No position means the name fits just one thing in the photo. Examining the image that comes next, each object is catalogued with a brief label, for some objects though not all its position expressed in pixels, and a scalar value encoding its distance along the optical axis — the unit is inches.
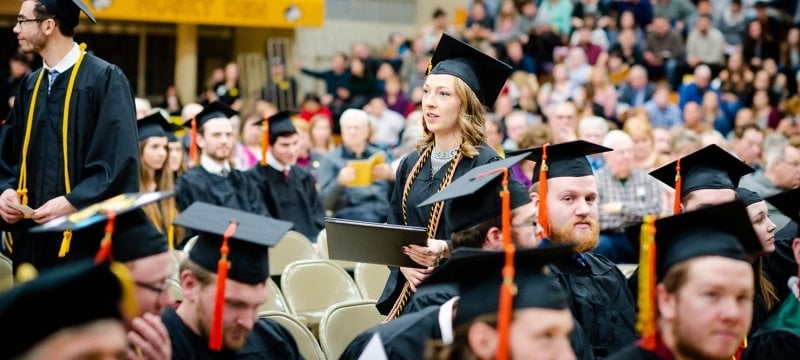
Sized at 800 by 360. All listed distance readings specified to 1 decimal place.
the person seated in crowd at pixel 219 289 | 132.3
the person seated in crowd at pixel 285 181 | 346.0
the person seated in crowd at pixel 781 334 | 155.6
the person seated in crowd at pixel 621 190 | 334.3
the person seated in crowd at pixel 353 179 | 382.0
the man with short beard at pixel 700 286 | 126.4
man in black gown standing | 185.9
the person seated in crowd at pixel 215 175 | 321.4
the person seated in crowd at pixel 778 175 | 350.9
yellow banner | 610.5
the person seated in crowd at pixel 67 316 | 95.8
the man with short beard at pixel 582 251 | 182.5
